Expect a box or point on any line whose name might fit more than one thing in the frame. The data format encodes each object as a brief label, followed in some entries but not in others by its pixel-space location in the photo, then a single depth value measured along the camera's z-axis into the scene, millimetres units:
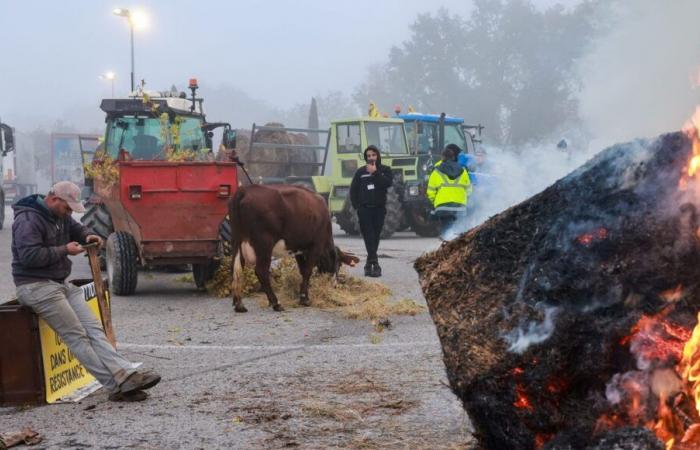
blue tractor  22219
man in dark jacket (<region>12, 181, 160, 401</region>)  6691
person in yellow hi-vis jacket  14250
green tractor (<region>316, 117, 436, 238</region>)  22141
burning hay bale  4332
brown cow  10984
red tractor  11969
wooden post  7312
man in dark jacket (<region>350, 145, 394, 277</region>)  13672
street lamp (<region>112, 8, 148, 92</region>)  35144
